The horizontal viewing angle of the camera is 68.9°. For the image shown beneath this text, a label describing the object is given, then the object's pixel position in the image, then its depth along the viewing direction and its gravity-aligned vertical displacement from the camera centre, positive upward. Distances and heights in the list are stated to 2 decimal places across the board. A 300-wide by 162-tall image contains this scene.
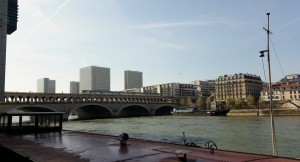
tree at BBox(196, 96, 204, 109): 114.44 -4.34
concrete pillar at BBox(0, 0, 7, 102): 26.42 +6.83
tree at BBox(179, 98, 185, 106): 117.97 -3.85
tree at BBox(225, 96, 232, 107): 110.36 -3.71
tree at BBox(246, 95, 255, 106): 102.43 -3.05
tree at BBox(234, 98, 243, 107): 104.76 -3.60
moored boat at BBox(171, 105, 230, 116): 90.22 -7.45
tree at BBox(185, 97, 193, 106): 118.70 -3.89
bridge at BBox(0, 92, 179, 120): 68.03 -3.68
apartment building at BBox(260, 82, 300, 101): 104.05 +1.15
